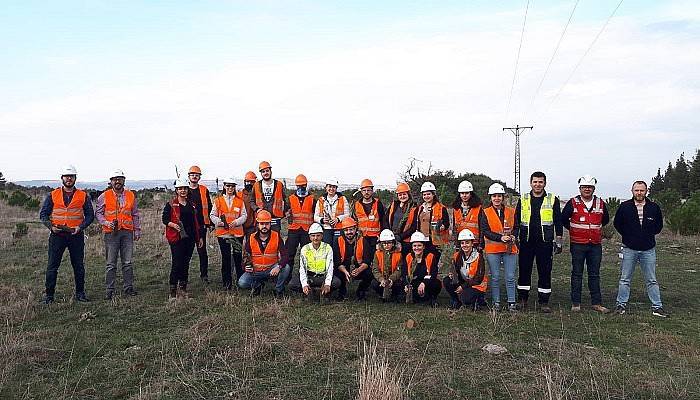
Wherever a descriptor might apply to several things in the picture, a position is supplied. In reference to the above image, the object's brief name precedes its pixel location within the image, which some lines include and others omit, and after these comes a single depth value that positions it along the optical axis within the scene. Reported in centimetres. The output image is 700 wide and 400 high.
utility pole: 3384
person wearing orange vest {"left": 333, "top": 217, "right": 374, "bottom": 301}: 935
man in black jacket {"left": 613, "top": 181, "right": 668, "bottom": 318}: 855
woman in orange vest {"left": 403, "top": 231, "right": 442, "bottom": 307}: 897
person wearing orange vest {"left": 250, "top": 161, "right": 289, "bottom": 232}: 1032
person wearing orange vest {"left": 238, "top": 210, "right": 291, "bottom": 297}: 937
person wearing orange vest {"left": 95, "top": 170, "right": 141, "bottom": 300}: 943
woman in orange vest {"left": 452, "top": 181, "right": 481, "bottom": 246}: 892
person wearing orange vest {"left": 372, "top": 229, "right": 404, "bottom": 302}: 909
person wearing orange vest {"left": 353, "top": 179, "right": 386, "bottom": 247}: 989
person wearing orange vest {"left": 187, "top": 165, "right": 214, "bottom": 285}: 1001
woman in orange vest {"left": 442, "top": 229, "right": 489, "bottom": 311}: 865
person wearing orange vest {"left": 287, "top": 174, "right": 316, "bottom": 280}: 1027
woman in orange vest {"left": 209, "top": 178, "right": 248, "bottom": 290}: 999
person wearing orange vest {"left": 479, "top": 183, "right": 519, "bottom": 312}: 858
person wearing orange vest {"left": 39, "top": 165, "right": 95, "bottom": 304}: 905
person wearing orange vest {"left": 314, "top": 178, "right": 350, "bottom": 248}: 1014
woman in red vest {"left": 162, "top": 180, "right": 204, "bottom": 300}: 952
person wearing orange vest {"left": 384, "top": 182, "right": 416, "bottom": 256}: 955
